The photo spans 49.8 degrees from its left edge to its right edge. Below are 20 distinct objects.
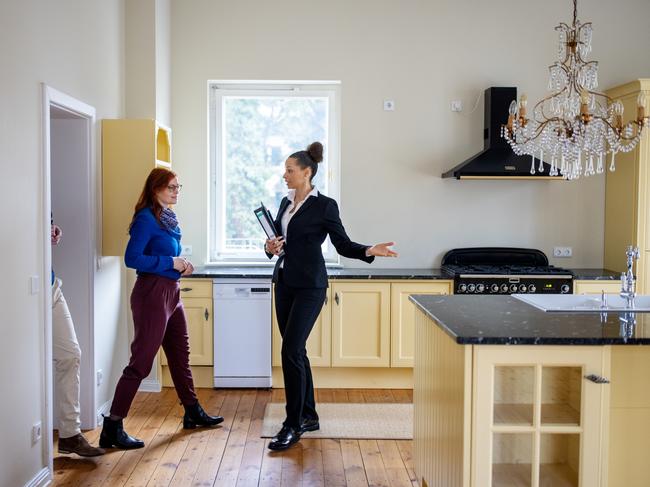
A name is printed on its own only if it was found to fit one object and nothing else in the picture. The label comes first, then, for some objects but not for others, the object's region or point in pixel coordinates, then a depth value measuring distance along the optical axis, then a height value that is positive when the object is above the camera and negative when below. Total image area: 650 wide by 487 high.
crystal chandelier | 3.25 +0.47
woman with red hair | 3.74 -0.38
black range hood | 5.07 +0.41
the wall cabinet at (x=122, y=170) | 4.27 +0.25
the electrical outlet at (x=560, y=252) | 5.53 -0.29
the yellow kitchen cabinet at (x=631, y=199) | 5.06 +0.12
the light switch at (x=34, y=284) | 3.15 -0.34
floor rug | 4.08 -1.29
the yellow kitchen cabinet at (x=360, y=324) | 4.99 -0.80
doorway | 4.03 -0.06
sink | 3.00 -0.40
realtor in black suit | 3.79 -0.29
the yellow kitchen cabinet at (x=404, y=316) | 4.98 -0.73
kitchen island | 2.41 -0.67
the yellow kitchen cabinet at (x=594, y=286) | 5.01 -0.51
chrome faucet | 3.09 -0.30
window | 5.52 +0.51
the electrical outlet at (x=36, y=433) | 3.19 -1.03
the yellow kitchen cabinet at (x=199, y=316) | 4.98 -0.75
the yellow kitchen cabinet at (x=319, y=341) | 5.00 -0.93
